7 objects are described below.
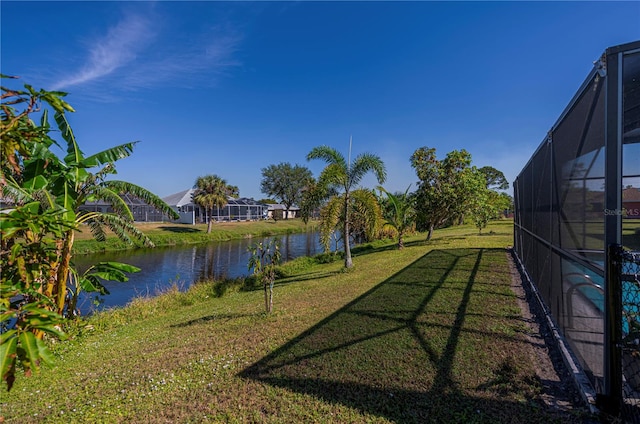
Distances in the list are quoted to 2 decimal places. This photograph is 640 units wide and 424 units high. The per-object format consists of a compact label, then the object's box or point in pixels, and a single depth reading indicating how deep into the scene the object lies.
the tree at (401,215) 18.05
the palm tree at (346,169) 12.02
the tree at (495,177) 62.57
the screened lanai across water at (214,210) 43.34
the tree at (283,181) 69.94
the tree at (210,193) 37.00
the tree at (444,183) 17.88
